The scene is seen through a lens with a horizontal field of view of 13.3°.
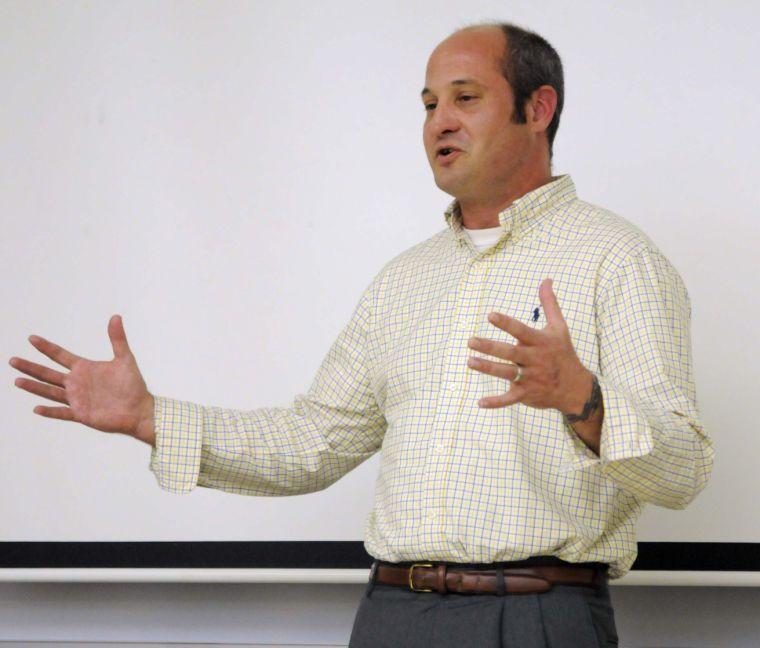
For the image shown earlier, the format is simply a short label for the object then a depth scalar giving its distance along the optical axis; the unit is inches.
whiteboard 200.3
